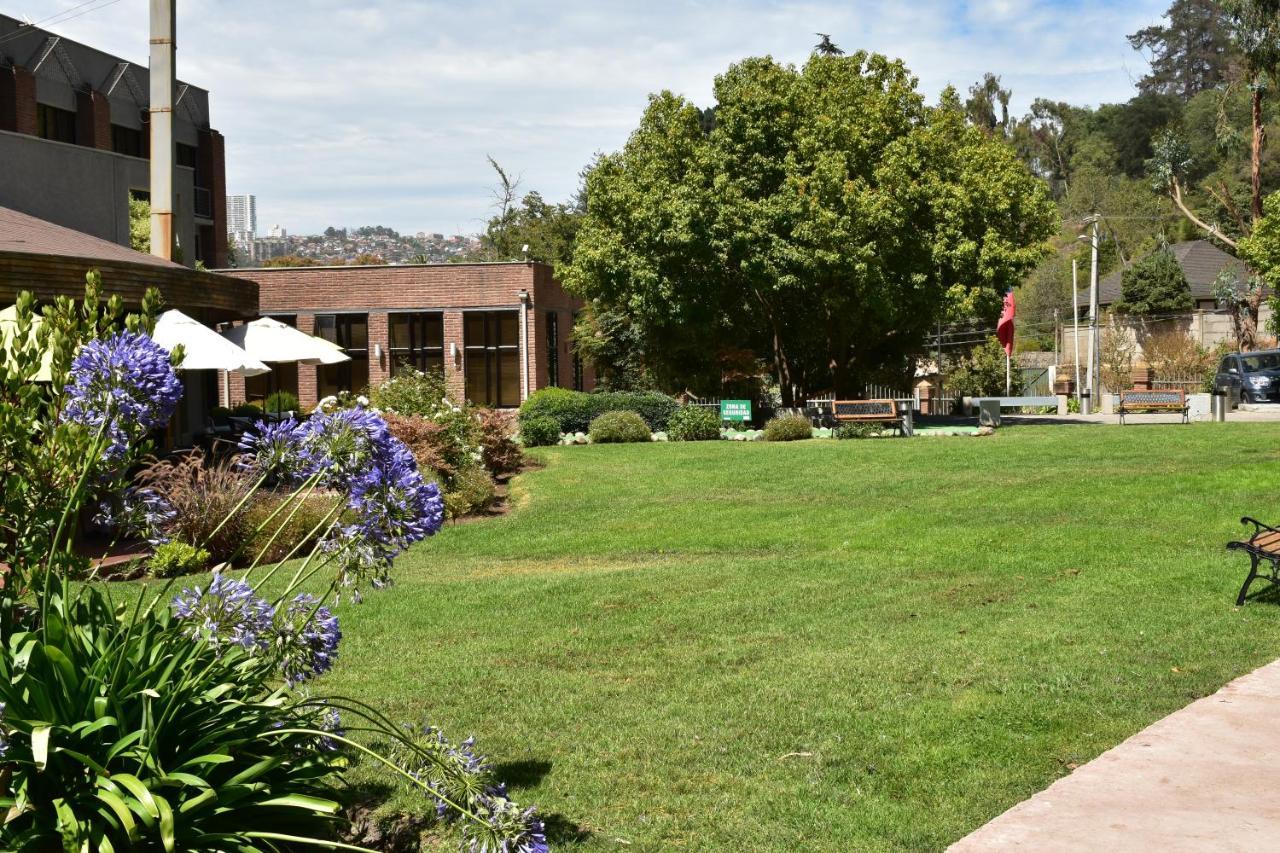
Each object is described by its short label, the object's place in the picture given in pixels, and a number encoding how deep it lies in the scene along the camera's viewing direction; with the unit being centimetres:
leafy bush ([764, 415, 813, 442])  2805
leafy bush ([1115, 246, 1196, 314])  5894
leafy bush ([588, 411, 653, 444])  2867
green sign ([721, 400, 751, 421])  3073
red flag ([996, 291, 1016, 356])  3412
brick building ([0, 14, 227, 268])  3378
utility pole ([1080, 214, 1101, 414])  3978
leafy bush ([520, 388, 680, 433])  2989
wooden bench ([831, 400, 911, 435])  2898
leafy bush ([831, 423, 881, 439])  2858
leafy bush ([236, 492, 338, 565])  1370
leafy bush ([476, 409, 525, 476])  2238
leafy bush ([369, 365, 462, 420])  2169
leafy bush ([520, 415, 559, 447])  2861
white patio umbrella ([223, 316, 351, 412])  2022
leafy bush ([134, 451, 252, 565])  1315
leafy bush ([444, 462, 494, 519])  1764
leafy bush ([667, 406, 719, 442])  2959
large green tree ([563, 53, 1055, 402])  3042
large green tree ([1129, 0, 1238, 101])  11325
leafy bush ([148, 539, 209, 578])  1182
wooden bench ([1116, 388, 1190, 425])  3027
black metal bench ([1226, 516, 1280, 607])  928
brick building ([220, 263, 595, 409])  3647
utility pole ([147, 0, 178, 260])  2070
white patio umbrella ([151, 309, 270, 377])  1605
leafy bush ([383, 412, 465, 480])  1784
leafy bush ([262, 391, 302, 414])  3256
